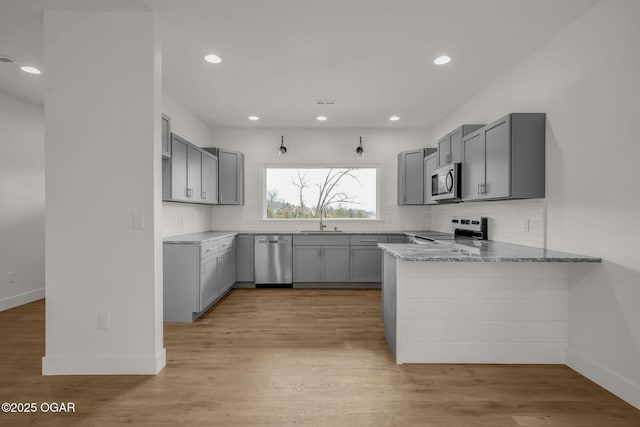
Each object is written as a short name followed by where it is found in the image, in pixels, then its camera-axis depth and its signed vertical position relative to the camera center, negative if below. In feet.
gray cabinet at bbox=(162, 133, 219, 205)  11.99 +1.52
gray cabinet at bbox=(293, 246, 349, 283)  17.34 -2.79
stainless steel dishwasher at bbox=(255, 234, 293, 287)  17.30 -2.58
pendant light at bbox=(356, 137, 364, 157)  18.89 +3.56
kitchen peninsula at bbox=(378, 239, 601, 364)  8.54 -2.60
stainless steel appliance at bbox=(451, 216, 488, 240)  12.97 -0.63
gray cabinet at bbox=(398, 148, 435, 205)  17.34 +1.96
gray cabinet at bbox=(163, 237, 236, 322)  11.98 -2.59
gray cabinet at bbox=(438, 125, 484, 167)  12.64 +2.78
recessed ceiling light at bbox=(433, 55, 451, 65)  10.44 +4.95
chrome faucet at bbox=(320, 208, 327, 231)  19.56 -0.03
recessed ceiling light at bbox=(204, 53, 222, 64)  10.37 +4.91
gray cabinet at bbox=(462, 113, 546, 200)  9.52 +1.67
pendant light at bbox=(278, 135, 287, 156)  18.67 +3.56
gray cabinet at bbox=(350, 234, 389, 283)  17.30 -2.46
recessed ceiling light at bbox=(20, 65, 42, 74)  11.21 +4.90
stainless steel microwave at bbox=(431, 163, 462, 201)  12.69 +1.21
